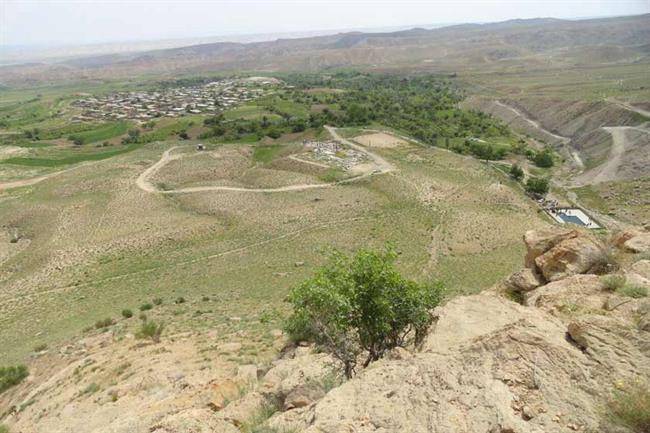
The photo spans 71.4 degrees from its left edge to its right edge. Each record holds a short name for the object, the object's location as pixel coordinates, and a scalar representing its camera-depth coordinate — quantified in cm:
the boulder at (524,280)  2387
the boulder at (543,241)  2531
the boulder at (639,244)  2348
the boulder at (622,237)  2553
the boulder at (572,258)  2259
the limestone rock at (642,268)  1859
